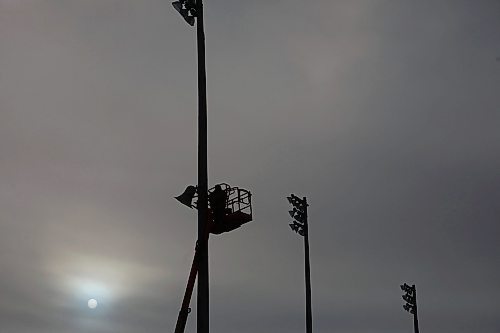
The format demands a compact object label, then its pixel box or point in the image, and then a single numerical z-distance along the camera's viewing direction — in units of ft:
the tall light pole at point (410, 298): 189.06
